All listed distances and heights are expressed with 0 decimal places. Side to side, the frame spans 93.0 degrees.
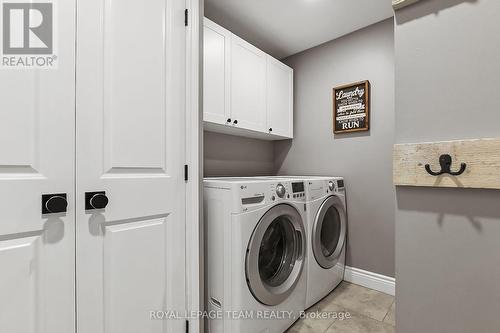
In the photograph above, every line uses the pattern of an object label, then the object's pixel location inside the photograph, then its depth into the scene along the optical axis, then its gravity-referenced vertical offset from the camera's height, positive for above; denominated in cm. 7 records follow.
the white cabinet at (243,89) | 187 +71
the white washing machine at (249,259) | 132 -55
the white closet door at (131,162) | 96 +3
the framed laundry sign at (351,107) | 225 +58
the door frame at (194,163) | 127 +2
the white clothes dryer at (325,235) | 183 -60
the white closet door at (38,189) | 80 -7
